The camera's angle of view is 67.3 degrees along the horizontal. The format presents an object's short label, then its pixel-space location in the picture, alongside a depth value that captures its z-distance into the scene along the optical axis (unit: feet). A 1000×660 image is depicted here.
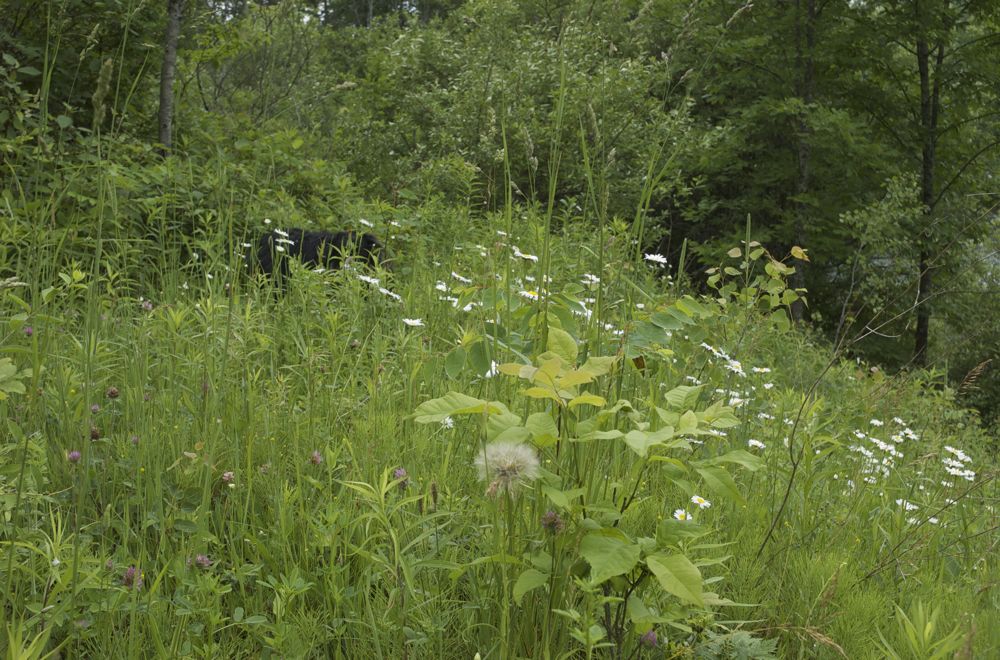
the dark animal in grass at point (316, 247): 16.66
